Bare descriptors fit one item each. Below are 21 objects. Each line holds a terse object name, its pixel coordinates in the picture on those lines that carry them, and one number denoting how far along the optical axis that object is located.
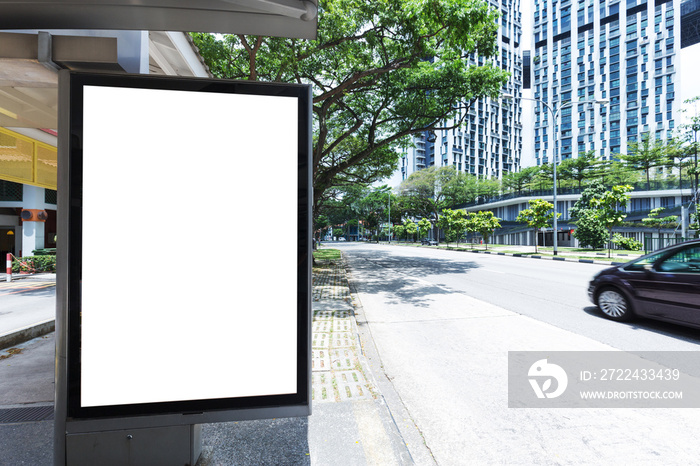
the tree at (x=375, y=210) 44.06
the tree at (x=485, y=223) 34.72
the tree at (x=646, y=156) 40.34
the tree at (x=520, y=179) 52.36
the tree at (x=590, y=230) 28.48
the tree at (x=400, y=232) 62.70
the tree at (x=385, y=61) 8.11
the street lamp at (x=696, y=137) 24.69
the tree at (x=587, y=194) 31.68
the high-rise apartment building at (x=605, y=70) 60.81
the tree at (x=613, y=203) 21.70
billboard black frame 1.75
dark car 4.96
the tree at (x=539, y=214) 26.19
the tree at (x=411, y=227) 56.38
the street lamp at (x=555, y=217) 23.05
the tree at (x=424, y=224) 50.06
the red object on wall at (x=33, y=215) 14.16
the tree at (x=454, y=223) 38.67
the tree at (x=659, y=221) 31.73
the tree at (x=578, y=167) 46.62
